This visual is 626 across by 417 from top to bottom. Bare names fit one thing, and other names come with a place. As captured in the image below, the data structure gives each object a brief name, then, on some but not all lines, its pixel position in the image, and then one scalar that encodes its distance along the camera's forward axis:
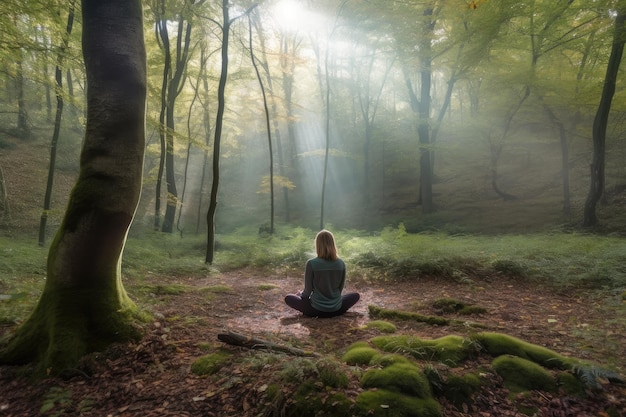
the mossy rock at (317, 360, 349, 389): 2.66
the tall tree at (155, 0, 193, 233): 12.12
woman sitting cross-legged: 5.11
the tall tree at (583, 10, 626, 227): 10.95
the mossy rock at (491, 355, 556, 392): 2.88
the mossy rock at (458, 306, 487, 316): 5.13
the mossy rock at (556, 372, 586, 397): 2.80
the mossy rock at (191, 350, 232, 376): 3.07
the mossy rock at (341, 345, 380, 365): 3.22
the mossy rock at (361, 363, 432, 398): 2.66
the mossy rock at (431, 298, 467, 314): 5.34
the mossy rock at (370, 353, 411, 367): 3.03
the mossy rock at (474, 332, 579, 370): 3.15
